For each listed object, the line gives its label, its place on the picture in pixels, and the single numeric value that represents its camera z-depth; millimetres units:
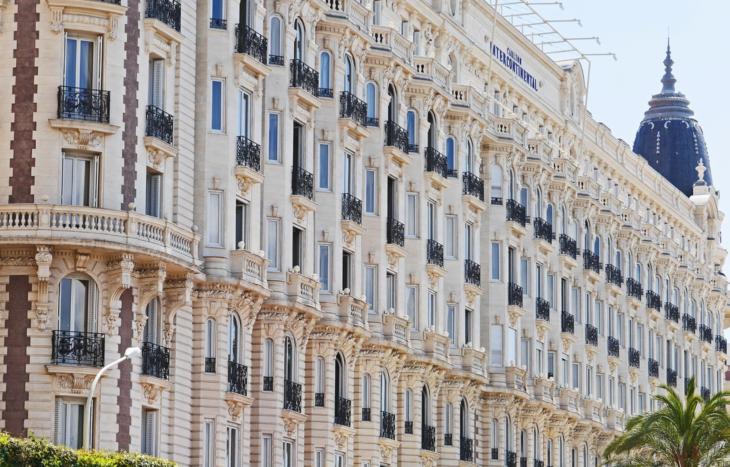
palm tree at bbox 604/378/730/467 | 71062
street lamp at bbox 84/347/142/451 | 43653
